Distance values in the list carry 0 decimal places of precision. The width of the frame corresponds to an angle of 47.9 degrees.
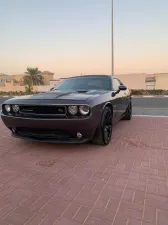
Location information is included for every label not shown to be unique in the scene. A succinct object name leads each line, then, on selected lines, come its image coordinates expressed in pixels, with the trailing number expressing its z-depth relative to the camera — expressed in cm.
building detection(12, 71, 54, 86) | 5592
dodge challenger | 302
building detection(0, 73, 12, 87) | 6426
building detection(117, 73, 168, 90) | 2680
